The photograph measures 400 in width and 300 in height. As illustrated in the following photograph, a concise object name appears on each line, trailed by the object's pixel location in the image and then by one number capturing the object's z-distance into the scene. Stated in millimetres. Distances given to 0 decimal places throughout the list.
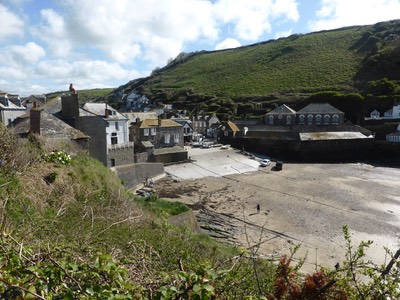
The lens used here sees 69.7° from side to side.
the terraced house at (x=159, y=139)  33719
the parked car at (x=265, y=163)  36581
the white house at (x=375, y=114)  51053
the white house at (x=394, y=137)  41000
